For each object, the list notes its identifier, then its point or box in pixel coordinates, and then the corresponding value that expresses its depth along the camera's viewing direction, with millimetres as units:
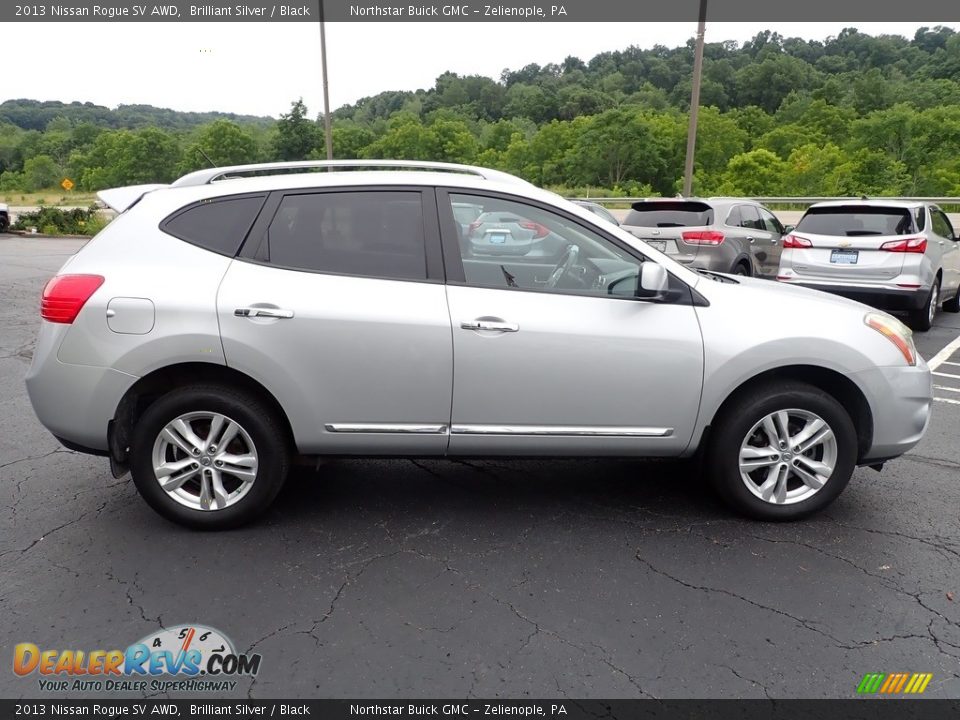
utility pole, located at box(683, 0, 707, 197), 17375
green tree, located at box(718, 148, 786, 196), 49344
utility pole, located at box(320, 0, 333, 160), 19969
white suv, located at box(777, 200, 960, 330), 8609
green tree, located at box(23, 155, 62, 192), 69188
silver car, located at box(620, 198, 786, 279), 10109
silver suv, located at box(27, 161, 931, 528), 3480
